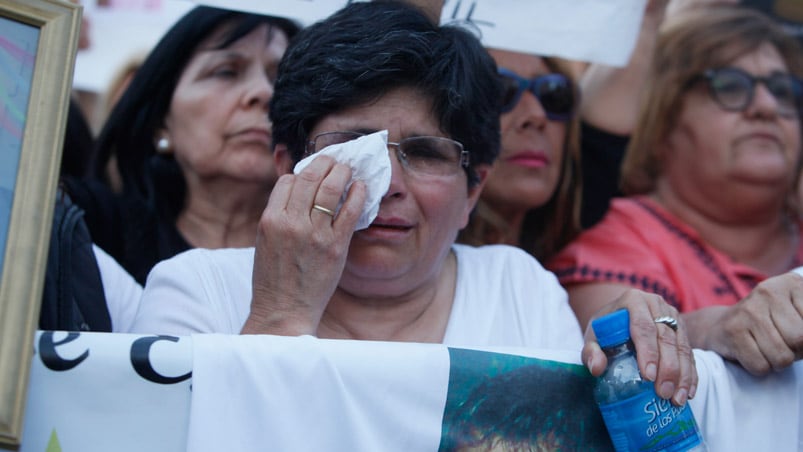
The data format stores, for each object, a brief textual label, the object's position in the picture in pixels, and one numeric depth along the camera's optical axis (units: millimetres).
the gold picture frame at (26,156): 1313
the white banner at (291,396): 1427
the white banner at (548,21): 2240
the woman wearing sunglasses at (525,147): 2850
